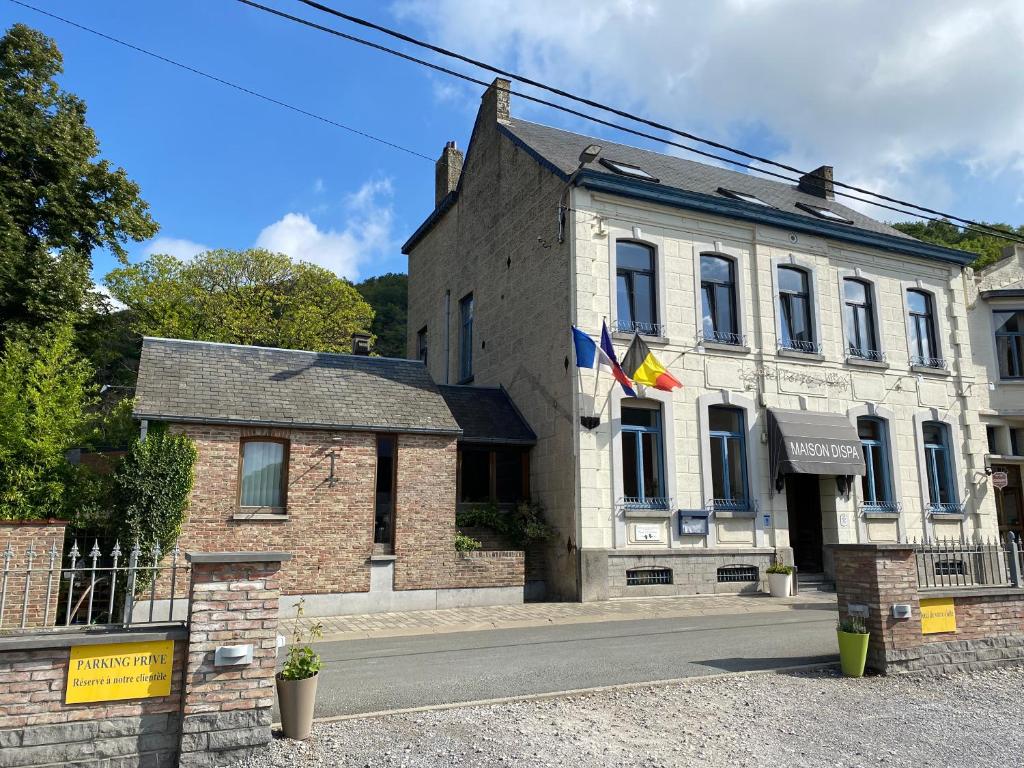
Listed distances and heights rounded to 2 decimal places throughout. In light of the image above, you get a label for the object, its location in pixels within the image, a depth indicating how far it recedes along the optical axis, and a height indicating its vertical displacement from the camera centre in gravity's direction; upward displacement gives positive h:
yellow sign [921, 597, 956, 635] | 9.10 -0.96
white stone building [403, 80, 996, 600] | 16.48 +4.18
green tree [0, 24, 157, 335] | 18.83 +8.92
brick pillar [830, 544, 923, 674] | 8.73 -0.72
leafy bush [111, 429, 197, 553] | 13.06 +0.78
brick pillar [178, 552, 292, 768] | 5.82 -0.94
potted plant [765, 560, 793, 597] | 16.53 -0.95
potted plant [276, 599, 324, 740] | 6.21 -1.30
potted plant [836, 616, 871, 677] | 8.61 -1.26
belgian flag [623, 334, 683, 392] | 15.90 +3.48
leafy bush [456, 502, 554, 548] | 16.39 +0.30
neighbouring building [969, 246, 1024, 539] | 21.52 +4.46
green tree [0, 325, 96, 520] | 13.49 +1.83
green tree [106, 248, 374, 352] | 35.56 +11.40
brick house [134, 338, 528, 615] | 13.88 +1.09
